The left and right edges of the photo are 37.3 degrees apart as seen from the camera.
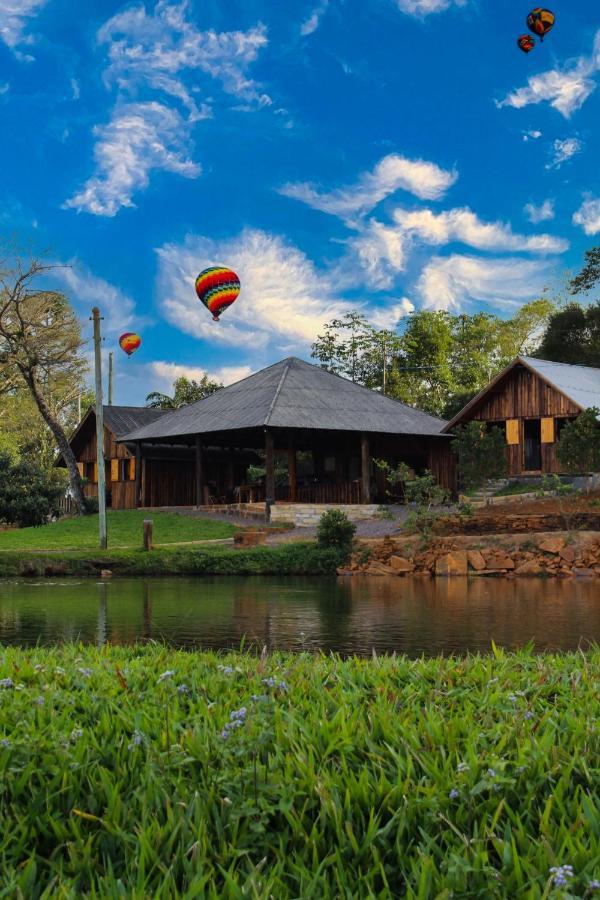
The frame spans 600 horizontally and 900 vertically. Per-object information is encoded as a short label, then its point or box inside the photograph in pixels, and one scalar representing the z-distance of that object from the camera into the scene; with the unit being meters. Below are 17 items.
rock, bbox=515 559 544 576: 22.88
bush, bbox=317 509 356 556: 24.28
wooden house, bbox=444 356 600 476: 35.12
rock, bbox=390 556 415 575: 23.70
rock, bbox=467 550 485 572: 23.48
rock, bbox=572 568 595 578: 22.27
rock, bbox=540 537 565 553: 23.20
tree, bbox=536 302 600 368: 49.38
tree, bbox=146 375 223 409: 57.72
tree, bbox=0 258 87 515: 37.84
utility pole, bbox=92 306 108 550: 27.66
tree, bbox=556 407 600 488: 30.44
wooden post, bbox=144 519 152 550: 25.17
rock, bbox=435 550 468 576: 23.59
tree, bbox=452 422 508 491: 33.59
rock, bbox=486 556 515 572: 23.23
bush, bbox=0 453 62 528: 33.69
